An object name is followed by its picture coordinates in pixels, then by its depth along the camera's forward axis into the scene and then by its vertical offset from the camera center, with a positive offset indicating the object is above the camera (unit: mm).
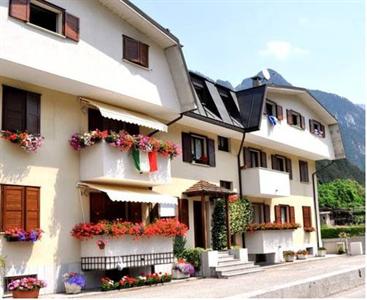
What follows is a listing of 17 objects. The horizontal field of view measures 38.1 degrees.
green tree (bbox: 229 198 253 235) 25155 +625
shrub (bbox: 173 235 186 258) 21562 -635
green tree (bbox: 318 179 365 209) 87125 +4994
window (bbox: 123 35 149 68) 19156 +6540
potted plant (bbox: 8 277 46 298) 14648 -1430
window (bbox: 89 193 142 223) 18516 +827
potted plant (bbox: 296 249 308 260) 30594 -1607
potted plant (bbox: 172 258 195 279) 20359 -1524
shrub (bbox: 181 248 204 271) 21453 -1062
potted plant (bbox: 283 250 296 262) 29031 -1577
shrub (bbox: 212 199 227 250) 24219 +88
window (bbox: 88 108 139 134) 19000 +3988
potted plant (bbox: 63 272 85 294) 16344 -1501
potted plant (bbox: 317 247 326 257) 32891 -1639
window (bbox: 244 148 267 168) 28531 +3799
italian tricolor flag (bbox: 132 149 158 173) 18719 +2495
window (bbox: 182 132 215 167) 23773 +3708
